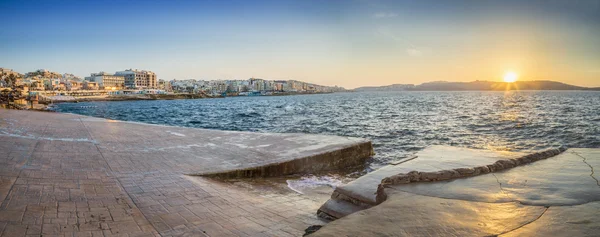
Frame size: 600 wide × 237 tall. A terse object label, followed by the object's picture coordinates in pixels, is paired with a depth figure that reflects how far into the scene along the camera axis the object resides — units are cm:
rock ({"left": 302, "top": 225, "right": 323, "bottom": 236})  396
